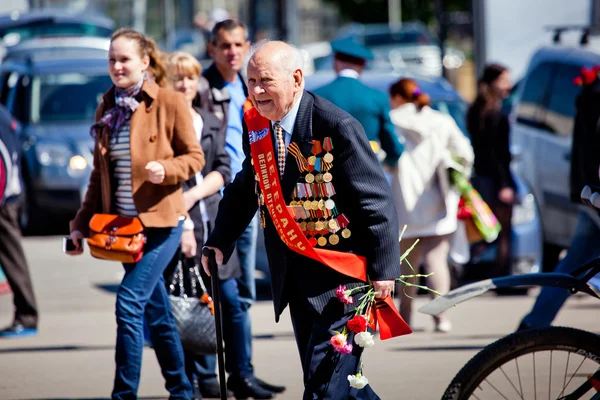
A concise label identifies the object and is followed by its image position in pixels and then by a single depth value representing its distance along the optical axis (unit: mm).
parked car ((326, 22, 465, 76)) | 57406
